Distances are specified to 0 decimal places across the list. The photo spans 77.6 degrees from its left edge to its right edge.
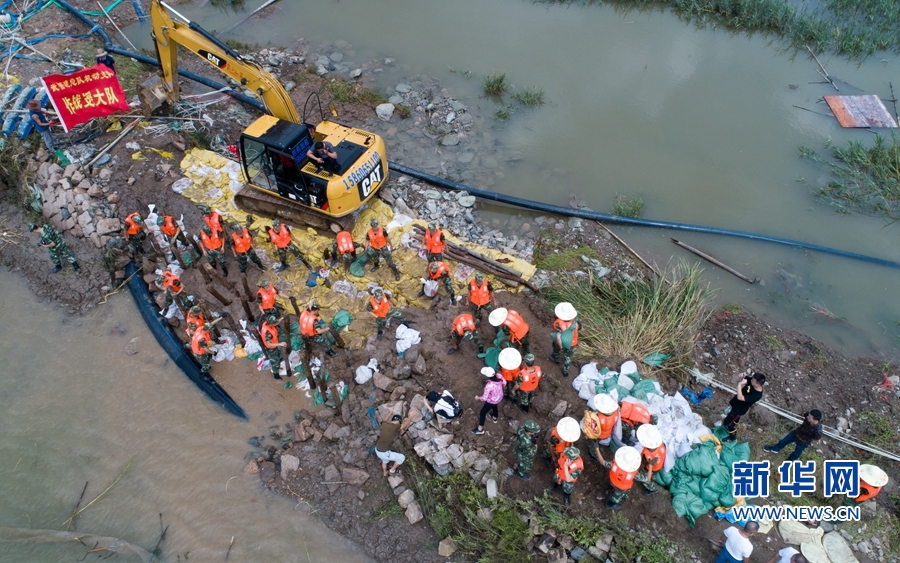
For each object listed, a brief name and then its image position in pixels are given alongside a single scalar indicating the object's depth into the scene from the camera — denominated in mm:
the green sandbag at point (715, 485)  7750
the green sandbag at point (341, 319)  10273
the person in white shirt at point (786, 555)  6878
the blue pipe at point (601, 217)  12625
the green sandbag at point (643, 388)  8922
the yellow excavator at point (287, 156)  10922
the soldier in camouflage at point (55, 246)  11328
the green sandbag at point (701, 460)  7898
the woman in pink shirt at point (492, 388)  8042
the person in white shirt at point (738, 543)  6555
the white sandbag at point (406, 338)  9877
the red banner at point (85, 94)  12353
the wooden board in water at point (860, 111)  15289
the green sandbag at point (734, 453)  8202
